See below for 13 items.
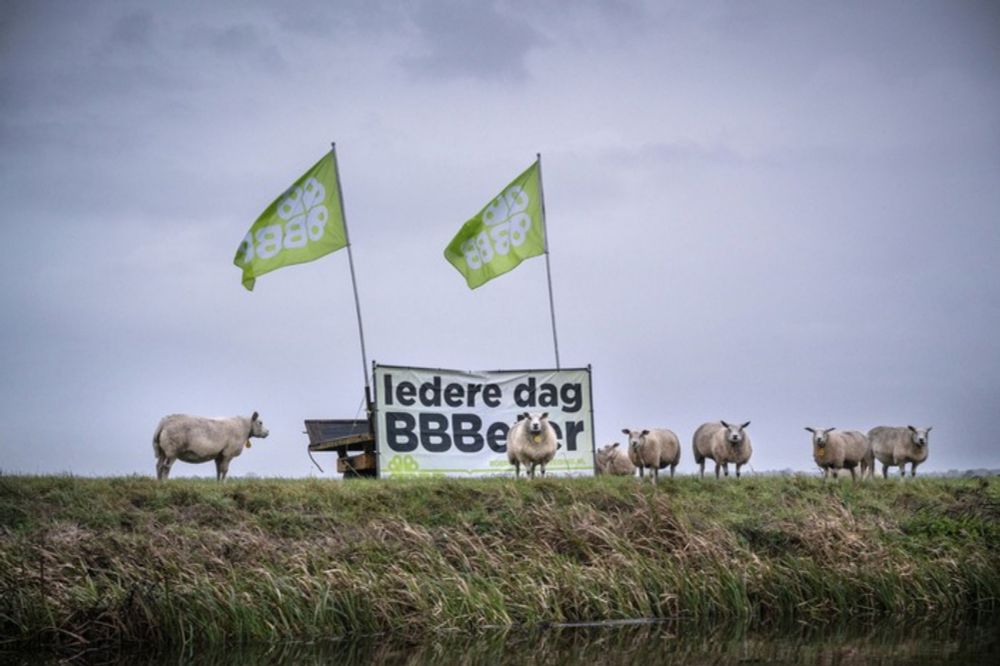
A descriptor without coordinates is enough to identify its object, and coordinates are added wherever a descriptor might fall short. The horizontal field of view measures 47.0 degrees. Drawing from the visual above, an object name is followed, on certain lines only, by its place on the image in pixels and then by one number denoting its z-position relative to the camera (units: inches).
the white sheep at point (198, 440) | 970.7
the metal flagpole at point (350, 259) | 1079.0
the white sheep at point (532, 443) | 993.5
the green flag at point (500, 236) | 1149.1
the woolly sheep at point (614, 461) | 1373.0
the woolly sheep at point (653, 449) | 1089.4
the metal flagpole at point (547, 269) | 1136.8
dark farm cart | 1017.5
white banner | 1019.3
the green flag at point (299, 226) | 1079.0
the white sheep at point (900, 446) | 1216.2
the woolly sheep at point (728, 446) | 1092.5
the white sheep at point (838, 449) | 1144.8
